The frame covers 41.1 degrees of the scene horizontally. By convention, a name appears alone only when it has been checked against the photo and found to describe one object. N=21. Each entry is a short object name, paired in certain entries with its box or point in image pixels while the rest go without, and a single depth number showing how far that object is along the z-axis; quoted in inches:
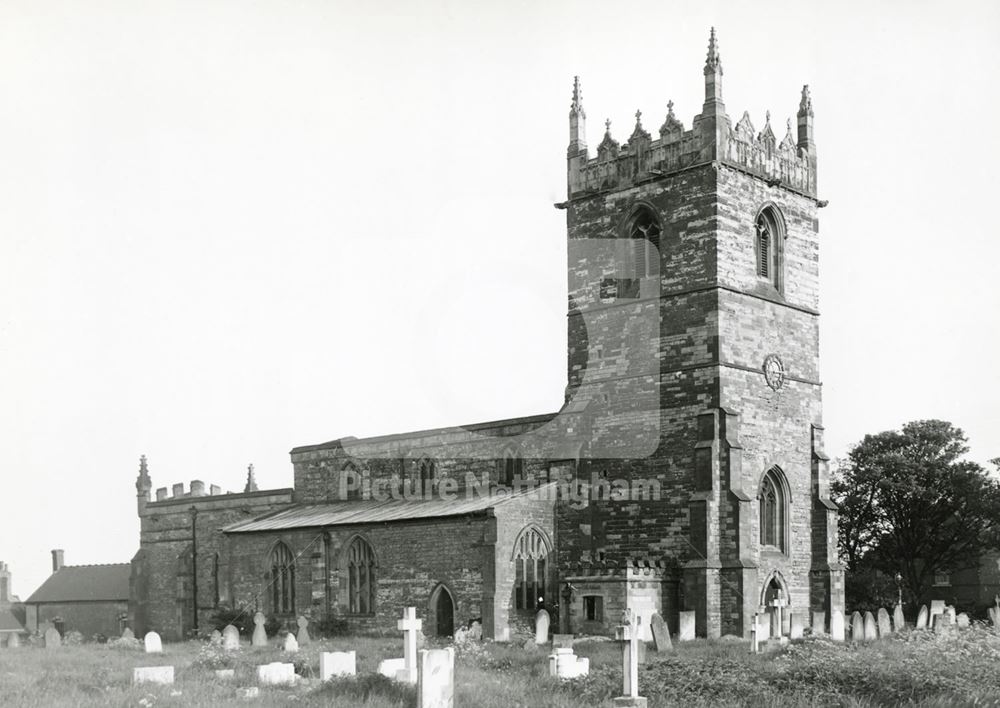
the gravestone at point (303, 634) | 1465.3
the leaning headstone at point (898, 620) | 1512.1
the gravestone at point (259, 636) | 1435.8
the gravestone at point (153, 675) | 907.6
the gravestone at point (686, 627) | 1316.4
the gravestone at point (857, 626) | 1368.1
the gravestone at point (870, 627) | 1369.1
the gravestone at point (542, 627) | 1338.6
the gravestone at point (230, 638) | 1396.4
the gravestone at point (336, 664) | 946.1
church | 1417.3
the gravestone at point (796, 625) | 1316.4
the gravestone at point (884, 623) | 1409.9
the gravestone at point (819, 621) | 1430.9
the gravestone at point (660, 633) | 1176.8
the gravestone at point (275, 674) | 919.7
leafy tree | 2063.2
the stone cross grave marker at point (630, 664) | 804.6
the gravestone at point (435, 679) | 744.3
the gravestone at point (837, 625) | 1316.7
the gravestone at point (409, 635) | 904.3
